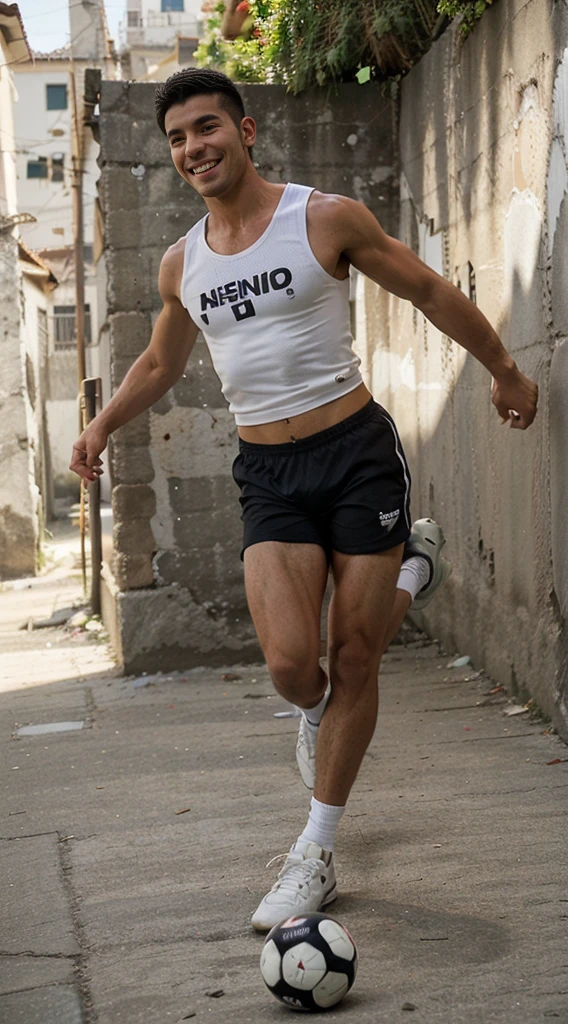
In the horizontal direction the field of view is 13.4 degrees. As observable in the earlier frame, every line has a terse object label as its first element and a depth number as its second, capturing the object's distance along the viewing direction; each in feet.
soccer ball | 16.09
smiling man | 20.38
